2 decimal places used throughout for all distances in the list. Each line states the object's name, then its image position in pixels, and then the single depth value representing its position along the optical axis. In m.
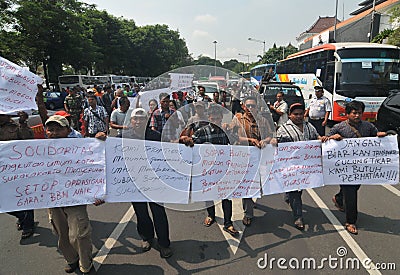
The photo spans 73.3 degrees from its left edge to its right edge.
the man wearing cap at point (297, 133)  3.43
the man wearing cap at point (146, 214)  2.96
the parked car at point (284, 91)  9.11
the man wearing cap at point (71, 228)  2.62
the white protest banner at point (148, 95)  4.59
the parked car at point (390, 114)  6.17
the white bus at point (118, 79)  28.96
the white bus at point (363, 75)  8.79
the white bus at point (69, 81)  25.69
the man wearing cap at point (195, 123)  3.04
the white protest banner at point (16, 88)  3.44
